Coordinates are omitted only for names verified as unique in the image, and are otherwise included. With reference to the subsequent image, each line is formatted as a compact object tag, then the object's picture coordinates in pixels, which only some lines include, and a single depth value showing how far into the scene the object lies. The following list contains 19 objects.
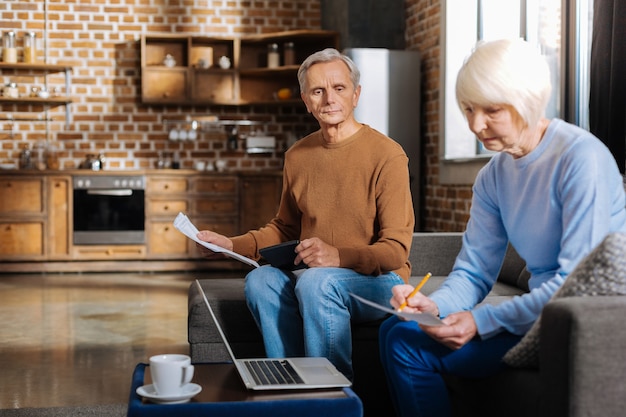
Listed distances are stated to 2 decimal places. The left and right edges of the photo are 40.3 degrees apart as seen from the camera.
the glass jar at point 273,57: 7.82
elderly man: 2.52
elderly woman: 1.81
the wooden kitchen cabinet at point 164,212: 7.45
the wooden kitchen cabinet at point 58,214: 7.32
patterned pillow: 1.62
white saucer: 1.65
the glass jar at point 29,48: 7.66
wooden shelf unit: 7.77
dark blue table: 1.62
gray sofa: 1.59
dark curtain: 3.71
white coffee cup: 1.67
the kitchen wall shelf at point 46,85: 7.63
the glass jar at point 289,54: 7.81
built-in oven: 7.36
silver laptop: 1.75
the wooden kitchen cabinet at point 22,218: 7.27
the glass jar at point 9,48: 7.62
